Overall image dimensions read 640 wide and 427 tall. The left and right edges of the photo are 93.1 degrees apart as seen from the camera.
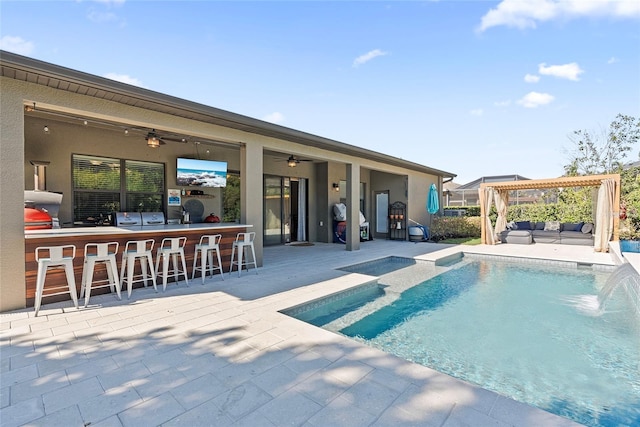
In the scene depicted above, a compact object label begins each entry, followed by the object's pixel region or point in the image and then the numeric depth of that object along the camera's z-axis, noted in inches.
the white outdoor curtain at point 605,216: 356.2
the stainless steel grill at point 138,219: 268.2
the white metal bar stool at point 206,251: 209.2
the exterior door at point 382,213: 509.4
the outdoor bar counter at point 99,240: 158.2
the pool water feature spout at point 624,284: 196.2
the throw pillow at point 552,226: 453.0
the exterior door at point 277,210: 407.8
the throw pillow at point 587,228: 416.5
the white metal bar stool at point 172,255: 191.1
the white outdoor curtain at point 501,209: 465.4
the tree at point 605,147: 599.8
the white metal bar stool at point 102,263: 158.2
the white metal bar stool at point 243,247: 228.4
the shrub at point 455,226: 506.6
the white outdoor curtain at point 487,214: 432.9
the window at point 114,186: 257.1
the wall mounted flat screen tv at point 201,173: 282.5
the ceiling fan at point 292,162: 357.4
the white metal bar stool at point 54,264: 143.4
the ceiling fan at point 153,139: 225.3
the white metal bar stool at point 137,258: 175.4
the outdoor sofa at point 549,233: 418.0
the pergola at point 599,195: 356.8
